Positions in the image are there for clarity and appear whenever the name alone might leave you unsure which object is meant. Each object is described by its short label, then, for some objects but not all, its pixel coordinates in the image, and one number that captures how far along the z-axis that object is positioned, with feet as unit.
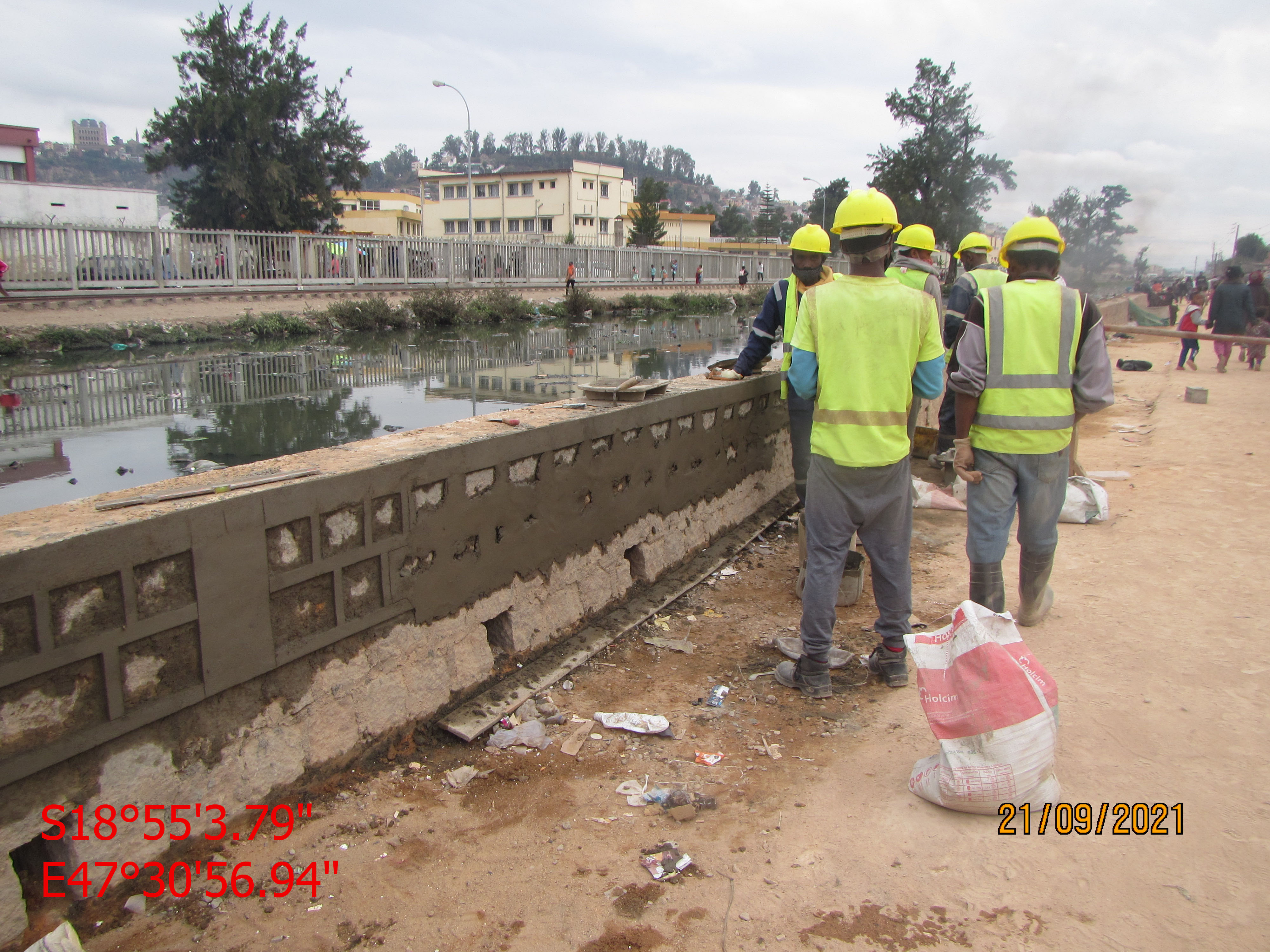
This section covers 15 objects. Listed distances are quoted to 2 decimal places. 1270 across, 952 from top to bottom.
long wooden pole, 30.96
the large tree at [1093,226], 207.62
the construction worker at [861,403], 11.73
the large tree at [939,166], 182.91
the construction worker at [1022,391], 12.47
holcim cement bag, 8.69
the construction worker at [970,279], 21.38
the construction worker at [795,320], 16.12
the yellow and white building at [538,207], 255.50
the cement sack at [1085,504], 19.98
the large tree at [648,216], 236.63
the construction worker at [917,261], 20.34
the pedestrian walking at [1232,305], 47.26
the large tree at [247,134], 122.93
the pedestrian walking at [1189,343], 54.13
